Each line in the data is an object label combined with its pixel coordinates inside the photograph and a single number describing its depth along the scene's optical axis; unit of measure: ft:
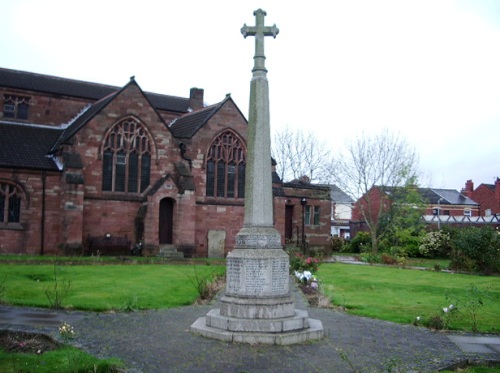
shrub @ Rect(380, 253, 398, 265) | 103.91
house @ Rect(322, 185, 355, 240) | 246.88
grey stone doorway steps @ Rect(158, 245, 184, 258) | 97.45
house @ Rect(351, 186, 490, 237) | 195.15
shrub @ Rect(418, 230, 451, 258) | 130.93
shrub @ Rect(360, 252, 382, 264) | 106.73
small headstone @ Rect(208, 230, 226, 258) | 108.37
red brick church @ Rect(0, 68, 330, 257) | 92.43
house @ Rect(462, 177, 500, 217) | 233.55
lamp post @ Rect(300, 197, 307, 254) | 112.06
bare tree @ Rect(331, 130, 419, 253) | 131.03
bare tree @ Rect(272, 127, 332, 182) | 190.70
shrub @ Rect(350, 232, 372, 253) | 158.86
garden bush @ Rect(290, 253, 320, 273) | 67.51
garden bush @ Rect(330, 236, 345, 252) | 166.75
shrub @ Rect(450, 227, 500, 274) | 83.66
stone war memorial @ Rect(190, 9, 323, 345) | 31.09
